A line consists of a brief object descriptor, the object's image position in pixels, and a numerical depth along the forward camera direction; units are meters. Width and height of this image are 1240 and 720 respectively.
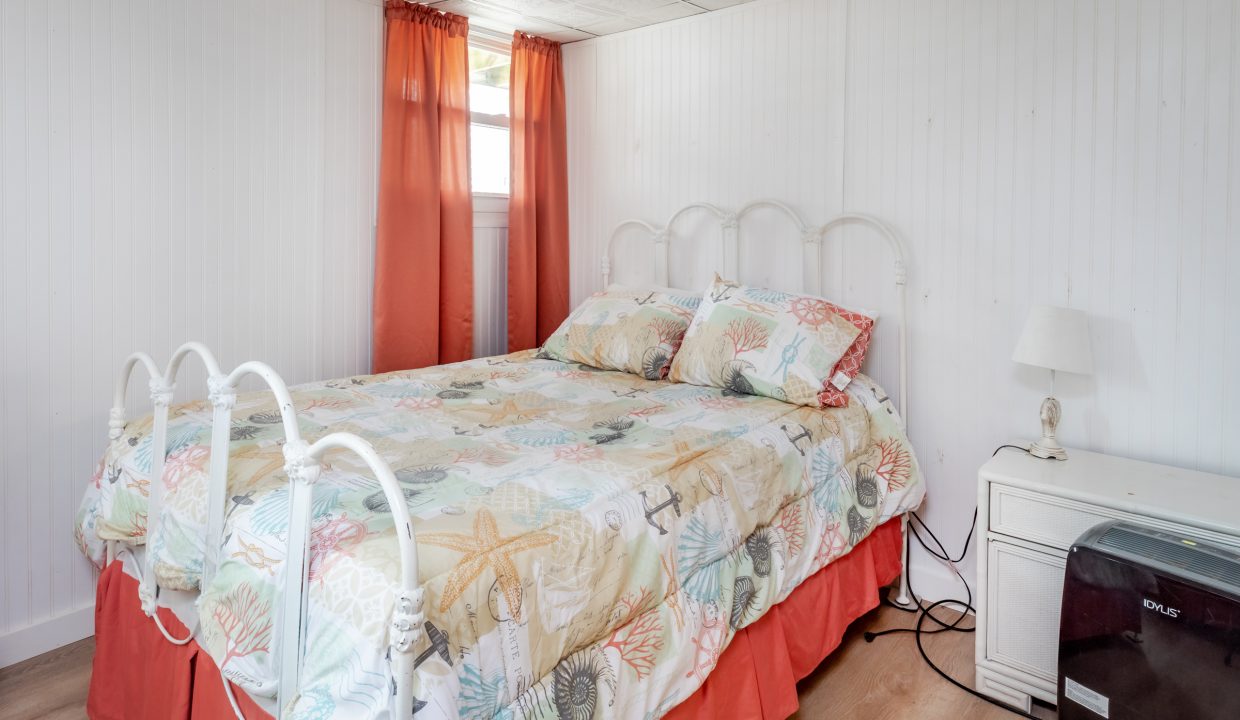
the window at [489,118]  3.39
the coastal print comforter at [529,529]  1.19
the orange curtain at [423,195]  2.94
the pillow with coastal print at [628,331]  2.68
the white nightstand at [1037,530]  1.91
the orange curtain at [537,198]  3.39
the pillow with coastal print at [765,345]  2.34
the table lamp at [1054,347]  2.13
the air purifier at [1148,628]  1.50
